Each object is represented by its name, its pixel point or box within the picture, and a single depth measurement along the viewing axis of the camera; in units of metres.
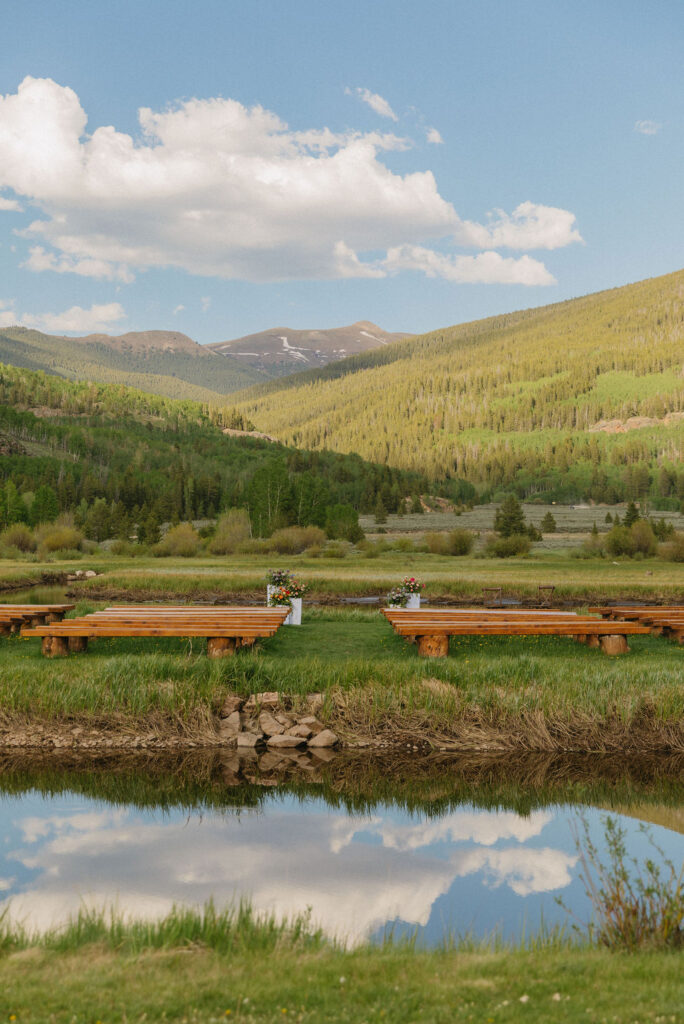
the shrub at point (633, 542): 61.00
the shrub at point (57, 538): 66.25
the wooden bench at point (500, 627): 15.69
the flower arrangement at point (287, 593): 21.12
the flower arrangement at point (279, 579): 22.20
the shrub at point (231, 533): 66.44
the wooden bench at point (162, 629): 14.92
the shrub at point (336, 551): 58.75
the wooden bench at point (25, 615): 17.67
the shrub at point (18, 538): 68.19
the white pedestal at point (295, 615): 20.64
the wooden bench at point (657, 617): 17.98
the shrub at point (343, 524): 74.19
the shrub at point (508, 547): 61.41
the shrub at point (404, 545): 67.12
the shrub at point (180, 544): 65.94
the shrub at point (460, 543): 63.47
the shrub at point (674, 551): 56.31
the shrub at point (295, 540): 65.56
